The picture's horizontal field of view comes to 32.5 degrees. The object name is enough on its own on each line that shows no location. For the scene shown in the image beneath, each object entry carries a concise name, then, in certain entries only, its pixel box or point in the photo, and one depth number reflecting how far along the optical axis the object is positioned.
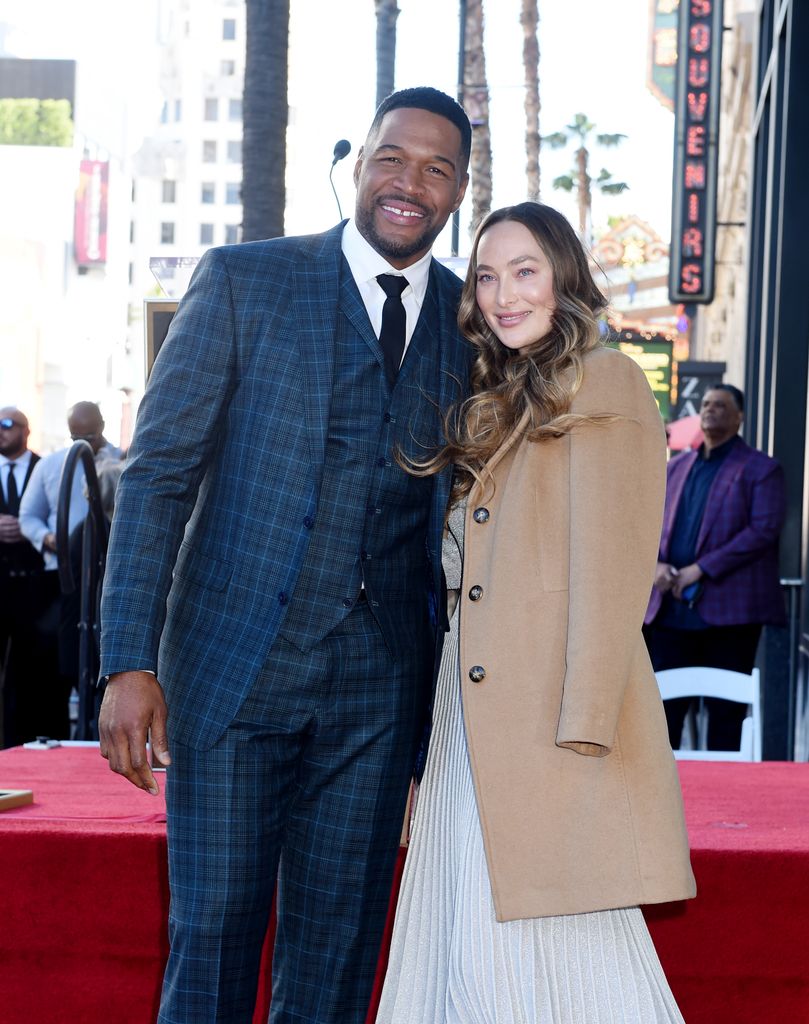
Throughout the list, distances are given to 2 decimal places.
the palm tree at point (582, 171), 44.81
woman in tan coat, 2.79
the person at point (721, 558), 7.40
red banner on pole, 83.75
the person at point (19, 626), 8.51
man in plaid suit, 2.81
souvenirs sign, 16.17
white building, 127.75
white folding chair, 5.64
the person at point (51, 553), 8.46
